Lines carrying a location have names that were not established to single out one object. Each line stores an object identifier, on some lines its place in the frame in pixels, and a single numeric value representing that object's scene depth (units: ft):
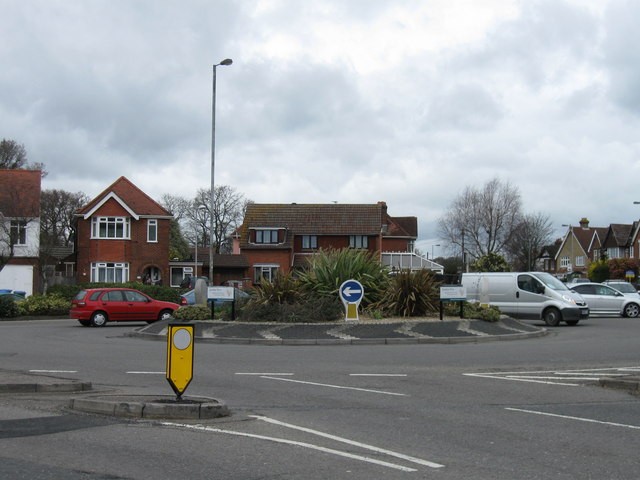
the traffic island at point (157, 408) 27.61
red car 90.68
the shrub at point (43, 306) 117.08
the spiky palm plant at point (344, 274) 76.28
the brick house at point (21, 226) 148.25
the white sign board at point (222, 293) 71.56
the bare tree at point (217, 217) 283.38
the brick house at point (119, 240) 160.15
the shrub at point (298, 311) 70.74
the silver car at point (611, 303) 107.45
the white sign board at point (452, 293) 70.69
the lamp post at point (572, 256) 321.52
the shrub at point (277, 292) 74.54
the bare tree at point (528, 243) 263.70
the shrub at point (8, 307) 112.78
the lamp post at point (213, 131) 118.42
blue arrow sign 69.36
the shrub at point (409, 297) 73.41
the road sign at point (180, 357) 28.30
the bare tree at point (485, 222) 223.51
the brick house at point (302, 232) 201.36
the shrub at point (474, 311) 74.79
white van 87.71
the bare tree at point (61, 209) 236.94
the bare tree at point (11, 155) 229.66
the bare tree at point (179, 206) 291.17
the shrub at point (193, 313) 75.72
